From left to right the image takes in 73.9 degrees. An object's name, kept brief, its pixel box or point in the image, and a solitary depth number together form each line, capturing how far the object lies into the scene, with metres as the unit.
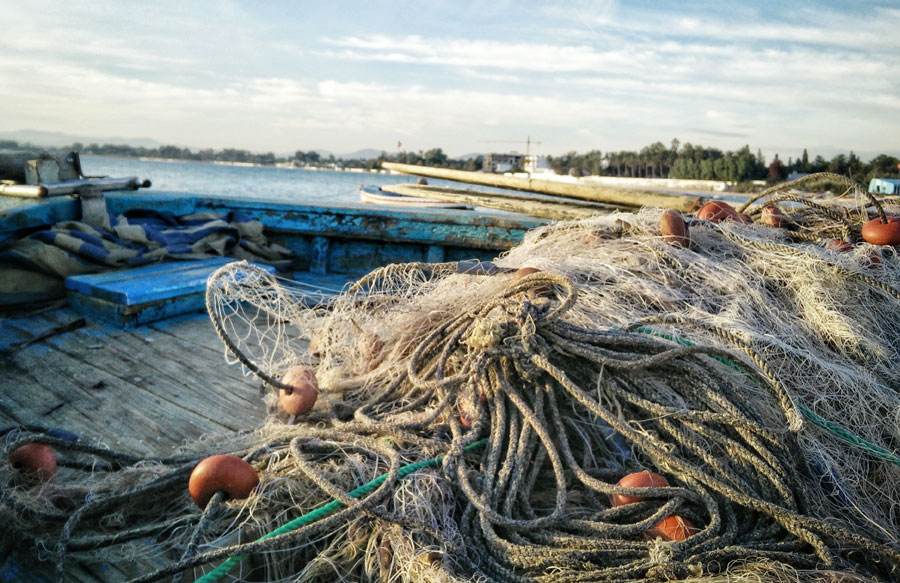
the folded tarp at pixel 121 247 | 3.53
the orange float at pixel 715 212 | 3.19
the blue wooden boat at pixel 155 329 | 2.37
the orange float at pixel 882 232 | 2.72
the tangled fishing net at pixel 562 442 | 1.48
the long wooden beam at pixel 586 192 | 5.57
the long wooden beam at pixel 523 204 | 5.91
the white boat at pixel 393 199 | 7.24
